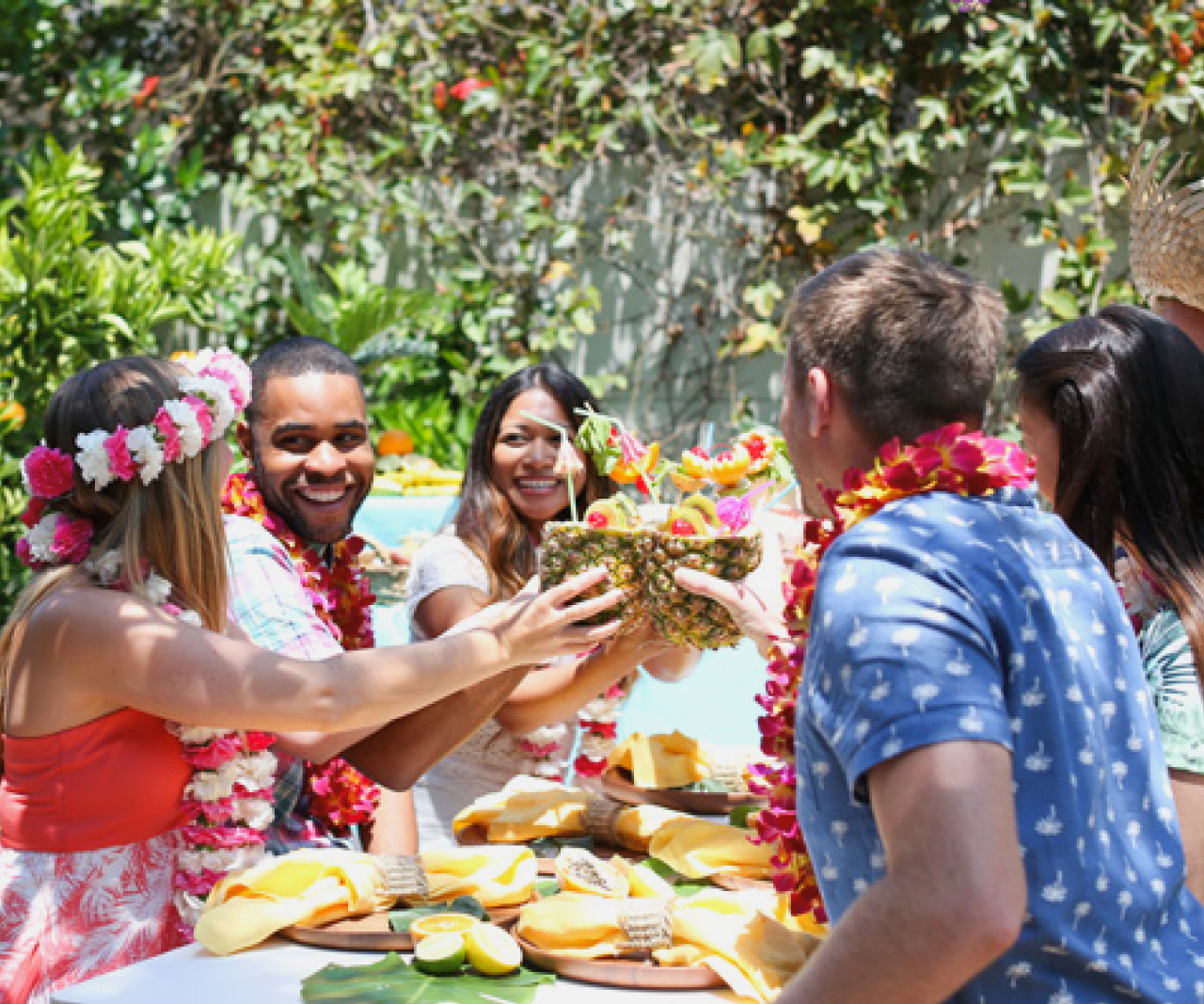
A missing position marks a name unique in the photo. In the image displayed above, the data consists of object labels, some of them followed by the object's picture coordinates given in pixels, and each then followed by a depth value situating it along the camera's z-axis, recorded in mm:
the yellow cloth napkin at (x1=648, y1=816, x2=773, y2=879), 2377
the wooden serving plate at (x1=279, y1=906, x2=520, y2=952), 2043
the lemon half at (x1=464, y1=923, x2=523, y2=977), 1955
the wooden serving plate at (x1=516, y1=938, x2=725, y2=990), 1935
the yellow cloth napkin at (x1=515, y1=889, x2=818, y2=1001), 1912
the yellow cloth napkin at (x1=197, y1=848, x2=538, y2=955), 2033
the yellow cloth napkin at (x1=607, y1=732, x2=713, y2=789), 2912
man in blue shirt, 1195
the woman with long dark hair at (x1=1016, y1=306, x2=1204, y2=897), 2045
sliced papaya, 2188
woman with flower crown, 2293
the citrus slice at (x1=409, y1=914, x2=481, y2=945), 2031
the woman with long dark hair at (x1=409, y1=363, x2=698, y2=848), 3283
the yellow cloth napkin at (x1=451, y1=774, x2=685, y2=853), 2564
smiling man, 2768
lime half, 1937
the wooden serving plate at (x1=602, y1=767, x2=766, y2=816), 2832
